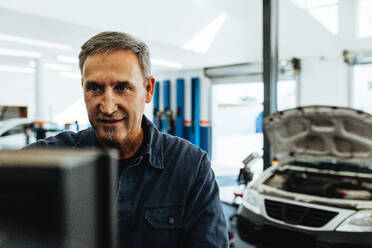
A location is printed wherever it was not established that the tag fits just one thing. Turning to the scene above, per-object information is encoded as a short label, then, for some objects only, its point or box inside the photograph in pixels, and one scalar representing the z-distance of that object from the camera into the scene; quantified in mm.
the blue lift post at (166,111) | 9156
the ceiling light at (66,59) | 7241
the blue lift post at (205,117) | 8578
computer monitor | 317
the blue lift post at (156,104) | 9495
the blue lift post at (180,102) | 8953
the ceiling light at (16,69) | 9133
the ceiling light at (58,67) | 8688
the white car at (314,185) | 2545
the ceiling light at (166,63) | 7586
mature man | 896
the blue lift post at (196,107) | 8641
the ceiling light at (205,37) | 5748
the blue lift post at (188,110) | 8914
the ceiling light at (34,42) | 5187
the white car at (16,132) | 5836
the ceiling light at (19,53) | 6527
